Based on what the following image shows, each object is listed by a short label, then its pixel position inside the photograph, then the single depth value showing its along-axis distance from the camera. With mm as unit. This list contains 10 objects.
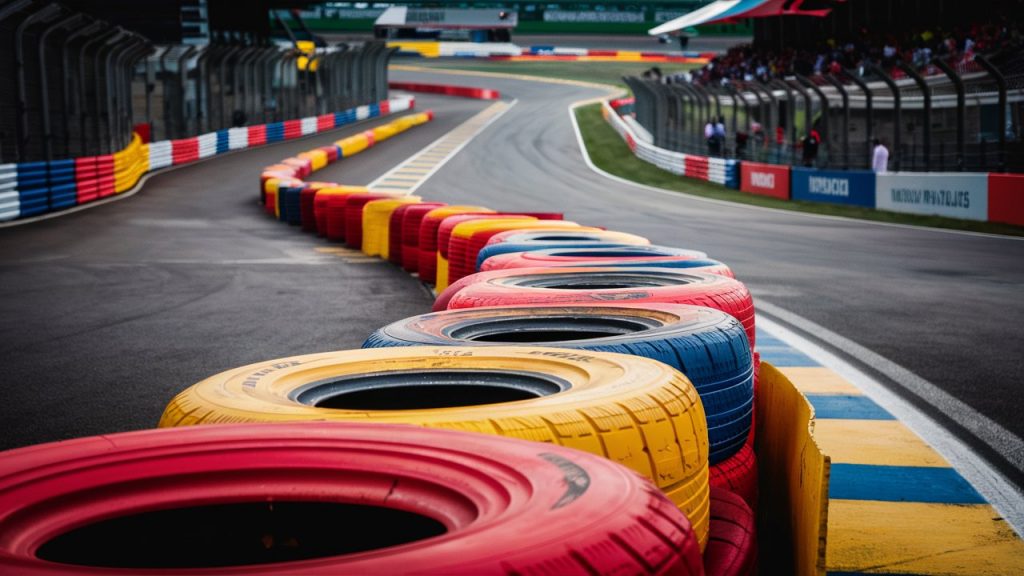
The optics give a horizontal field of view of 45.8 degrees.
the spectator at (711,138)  35112
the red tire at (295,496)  2056
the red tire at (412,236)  13703
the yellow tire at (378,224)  15422
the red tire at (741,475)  3850
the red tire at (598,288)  5137
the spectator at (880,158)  24781
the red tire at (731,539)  3168
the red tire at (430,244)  12586
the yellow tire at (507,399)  2830
